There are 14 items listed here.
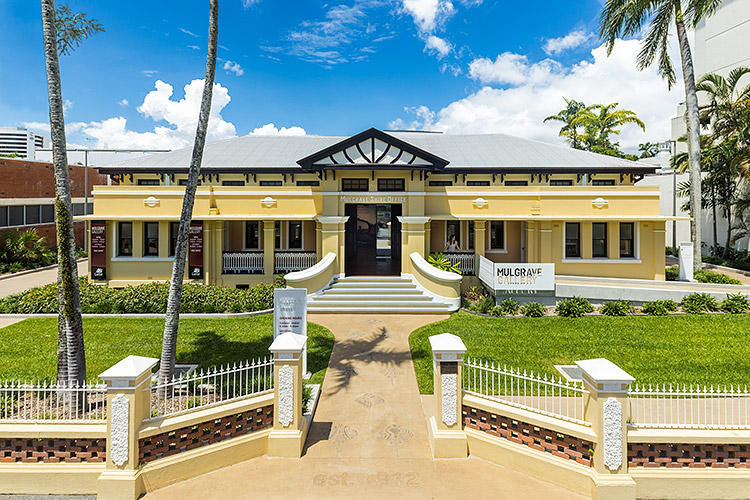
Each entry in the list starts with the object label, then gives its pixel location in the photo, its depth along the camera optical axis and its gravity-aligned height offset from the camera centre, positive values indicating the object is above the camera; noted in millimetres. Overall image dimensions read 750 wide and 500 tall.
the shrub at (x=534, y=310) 14789 -2271
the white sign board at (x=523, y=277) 15484 -1017
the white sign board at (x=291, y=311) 9680 -1486
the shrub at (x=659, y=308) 14734 -2155
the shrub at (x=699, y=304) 14789 -2024
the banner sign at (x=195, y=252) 18625 +13
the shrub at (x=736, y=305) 14677 -2043
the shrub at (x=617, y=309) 14812 -2205
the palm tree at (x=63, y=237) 7316 +296
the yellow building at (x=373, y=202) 18172 +1703
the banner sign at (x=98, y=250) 18625 +118
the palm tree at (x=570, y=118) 39781 +14071
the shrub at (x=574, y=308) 14711 -2152
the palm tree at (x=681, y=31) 20406 +12114
